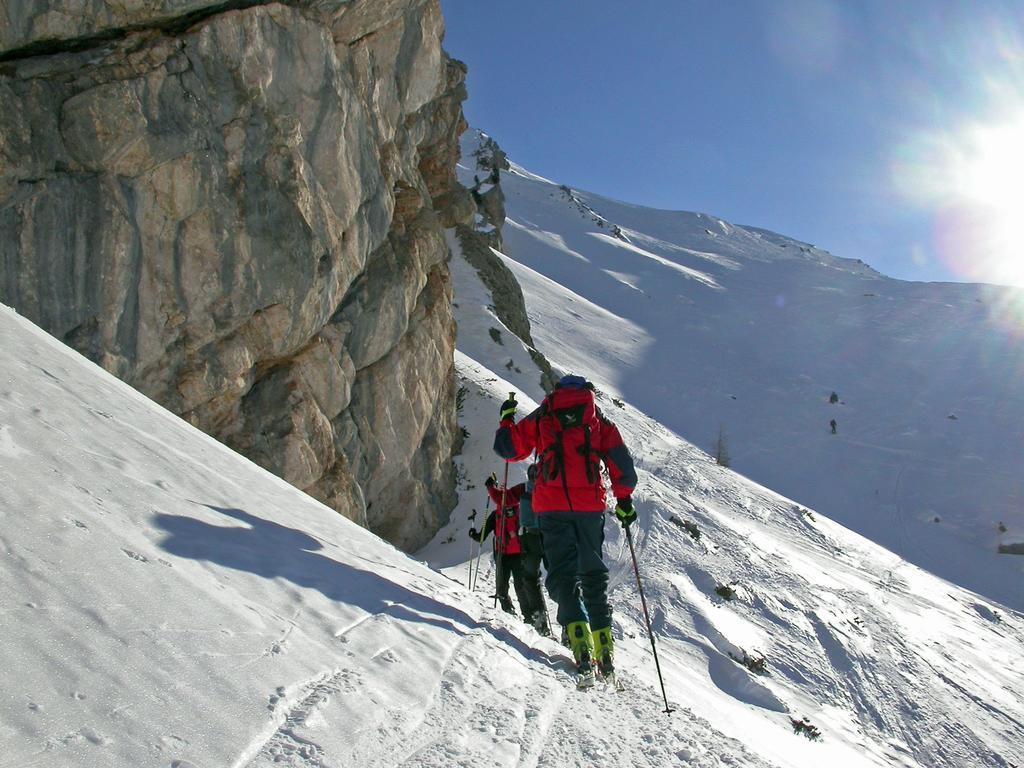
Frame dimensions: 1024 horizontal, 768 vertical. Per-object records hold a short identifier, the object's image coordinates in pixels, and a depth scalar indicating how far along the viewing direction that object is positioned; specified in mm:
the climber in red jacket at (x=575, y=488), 5254
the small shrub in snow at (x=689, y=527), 17234
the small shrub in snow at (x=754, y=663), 11984
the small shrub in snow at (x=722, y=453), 30172
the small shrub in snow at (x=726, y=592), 14562
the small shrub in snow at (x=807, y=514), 23861
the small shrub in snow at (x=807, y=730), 9385
